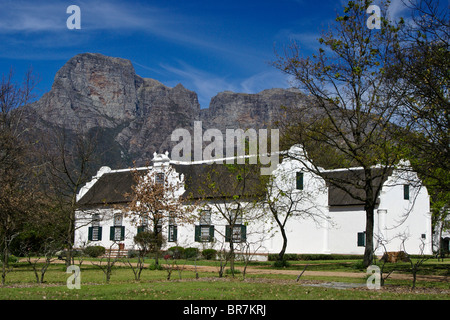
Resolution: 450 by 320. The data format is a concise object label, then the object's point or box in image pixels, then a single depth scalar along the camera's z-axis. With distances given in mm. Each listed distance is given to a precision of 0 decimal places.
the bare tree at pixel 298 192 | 35312
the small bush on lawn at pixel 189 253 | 35000
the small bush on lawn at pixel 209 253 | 35500
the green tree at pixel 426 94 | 18281
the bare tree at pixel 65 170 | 25328
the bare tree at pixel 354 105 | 24078
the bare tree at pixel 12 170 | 23438
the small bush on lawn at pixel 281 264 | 27408
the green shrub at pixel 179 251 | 35062
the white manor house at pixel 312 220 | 36625
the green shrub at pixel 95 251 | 37156
